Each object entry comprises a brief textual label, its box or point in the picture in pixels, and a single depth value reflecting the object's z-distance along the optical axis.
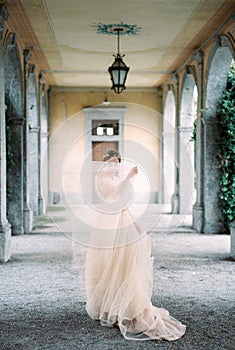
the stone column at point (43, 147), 14.47
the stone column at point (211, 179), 10.87
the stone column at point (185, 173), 14.23
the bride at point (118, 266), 4.71
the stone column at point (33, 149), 13.63
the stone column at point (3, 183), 7.79
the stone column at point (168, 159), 16.03
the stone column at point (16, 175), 10.67
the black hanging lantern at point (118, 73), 9.92
